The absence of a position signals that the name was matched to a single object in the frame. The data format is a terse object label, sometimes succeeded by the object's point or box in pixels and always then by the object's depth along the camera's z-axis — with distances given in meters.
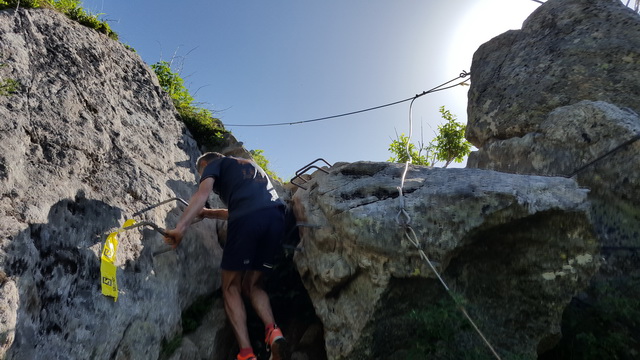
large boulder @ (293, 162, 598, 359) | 3.89
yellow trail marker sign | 3.69
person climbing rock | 4.33
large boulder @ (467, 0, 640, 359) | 4.38
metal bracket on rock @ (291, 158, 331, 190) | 5.38
